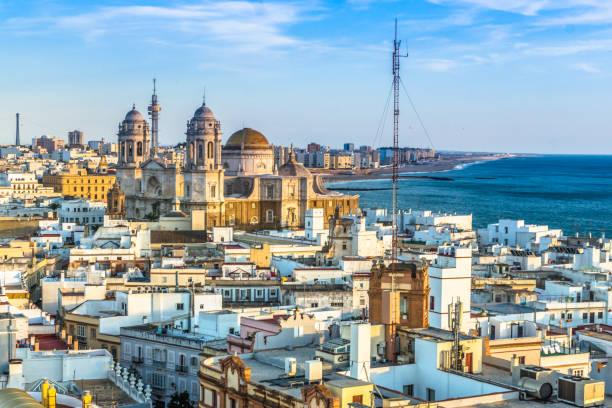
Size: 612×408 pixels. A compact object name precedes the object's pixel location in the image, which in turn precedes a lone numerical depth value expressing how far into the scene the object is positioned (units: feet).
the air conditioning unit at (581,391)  51.11
